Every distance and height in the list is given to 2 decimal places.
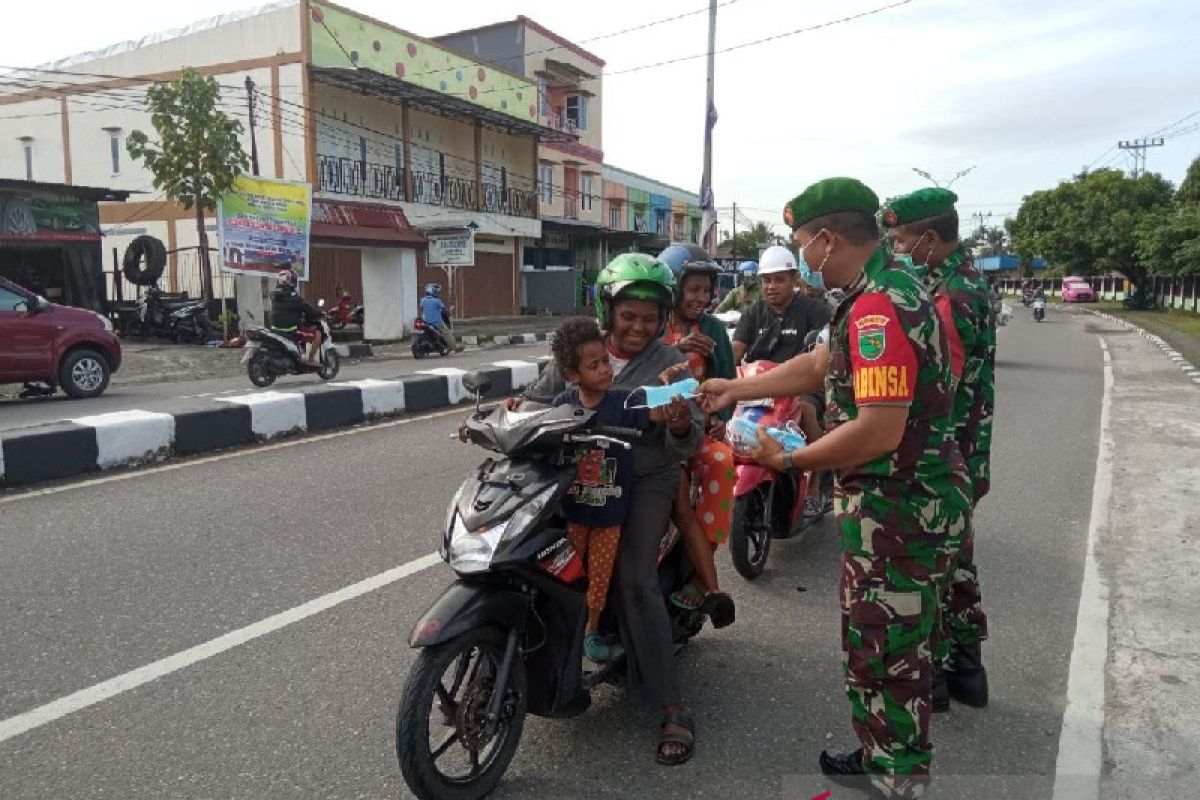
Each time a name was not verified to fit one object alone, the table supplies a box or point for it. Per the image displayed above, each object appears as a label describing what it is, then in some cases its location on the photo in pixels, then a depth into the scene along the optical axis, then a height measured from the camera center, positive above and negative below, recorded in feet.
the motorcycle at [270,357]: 40.55 -3.83
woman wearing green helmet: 9.41 -2.20
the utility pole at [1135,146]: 215.31 +31.92
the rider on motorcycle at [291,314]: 42.04 -1.96
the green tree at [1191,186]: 119.14 +12.69
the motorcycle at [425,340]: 58.13 -4.31
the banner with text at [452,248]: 73.29 +2.08
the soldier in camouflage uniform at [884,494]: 7.55 -1.85
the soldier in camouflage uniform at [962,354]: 10.49 -0.89
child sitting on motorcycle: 9.26 -1.89
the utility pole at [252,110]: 65.57 +12.00
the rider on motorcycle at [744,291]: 25.44 -0.42
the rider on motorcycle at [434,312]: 58.18 -2.47
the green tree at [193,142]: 56.95 +8.12
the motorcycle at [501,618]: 7.95 -3.14
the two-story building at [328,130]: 72.02 +12.91
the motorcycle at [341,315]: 69.15 -3.26
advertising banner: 57.11 +2.89
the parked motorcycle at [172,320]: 60.64 -3.30
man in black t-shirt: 17.65 -0.77
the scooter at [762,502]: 14.62 -3.79
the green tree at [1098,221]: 135.54 +9.73
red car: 33.71 -2.95
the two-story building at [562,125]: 107.96 +19.55
